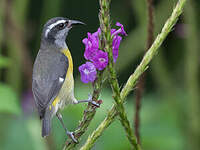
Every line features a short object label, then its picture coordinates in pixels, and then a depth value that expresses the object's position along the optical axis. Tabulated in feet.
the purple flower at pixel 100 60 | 15.99
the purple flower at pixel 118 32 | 16.52
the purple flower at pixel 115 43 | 16.76
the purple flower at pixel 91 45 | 16.70
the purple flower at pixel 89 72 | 17.33
